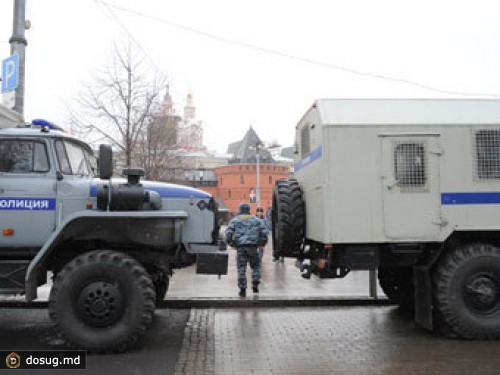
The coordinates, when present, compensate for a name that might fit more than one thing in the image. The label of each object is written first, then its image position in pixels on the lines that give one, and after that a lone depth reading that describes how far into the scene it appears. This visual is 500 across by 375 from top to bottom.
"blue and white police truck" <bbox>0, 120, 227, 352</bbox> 5.73
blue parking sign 8.79
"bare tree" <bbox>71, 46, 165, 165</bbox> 18.36
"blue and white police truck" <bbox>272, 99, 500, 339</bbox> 6.37
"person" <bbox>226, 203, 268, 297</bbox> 9.12
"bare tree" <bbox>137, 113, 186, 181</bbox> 19.45
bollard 8.77
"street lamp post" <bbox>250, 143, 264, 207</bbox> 29.80
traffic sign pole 9.03
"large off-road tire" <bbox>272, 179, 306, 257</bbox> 7.20
